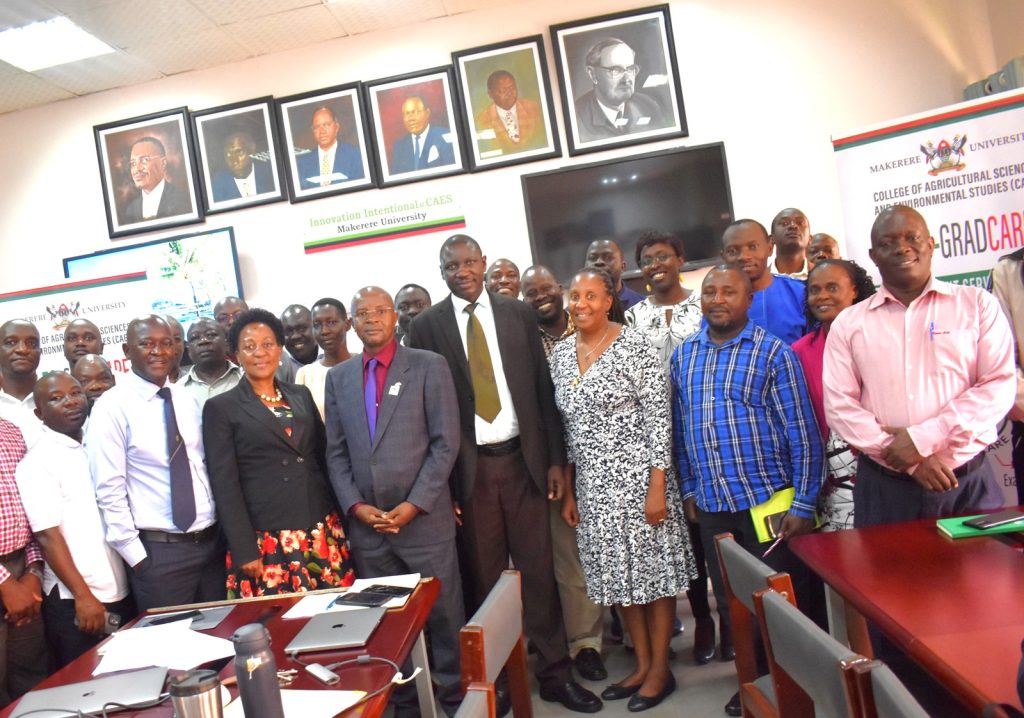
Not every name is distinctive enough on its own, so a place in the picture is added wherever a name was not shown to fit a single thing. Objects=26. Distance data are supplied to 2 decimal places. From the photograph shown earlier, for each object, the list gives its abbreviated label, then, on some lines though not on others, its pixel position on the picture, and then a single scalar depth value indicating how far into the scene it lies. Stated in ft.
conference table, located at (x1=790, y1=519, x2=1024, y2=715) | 4.26
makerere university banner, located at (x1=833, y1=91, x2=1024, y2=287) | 12.98
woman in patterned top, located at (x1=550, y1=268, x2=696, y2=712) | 9.56
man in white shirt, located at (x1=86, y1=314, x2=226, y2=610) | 8.91
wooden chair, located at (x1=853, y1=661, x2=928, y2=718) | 3.34
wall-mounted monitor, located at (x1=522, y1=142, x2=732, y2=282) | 18.17
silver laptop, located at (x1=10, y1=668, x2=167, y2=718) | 5.16
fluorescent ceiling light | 16.74
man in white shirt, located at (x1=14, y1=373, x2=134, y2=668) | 8.66
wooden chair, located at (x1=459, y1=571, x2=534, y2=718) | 4.86
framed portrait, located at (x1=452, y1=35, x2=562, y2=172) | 18.44
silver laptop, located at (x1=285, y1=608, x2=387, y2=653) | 5.81
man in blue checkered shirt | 8.77
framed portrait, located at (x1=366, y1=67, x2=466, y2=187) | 18.65
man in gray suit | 9.11
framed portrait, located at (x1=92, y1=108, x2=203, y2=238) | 19.45
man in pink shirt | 7.52
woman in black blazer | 8.78
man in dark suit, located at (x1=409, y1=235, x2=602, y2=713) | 10.01
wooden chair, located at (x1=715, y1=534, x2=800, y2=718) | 5.62
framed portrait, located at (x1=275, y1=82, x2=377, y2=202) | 18.93
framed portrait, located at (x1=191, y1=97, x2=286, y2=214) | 19.16
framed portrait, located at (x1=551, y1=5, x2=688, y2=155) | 18.13
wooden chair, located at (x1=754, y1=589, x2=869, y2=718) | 3.84
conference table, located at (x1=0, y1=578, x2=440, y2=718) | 5.21
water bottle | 4.31
